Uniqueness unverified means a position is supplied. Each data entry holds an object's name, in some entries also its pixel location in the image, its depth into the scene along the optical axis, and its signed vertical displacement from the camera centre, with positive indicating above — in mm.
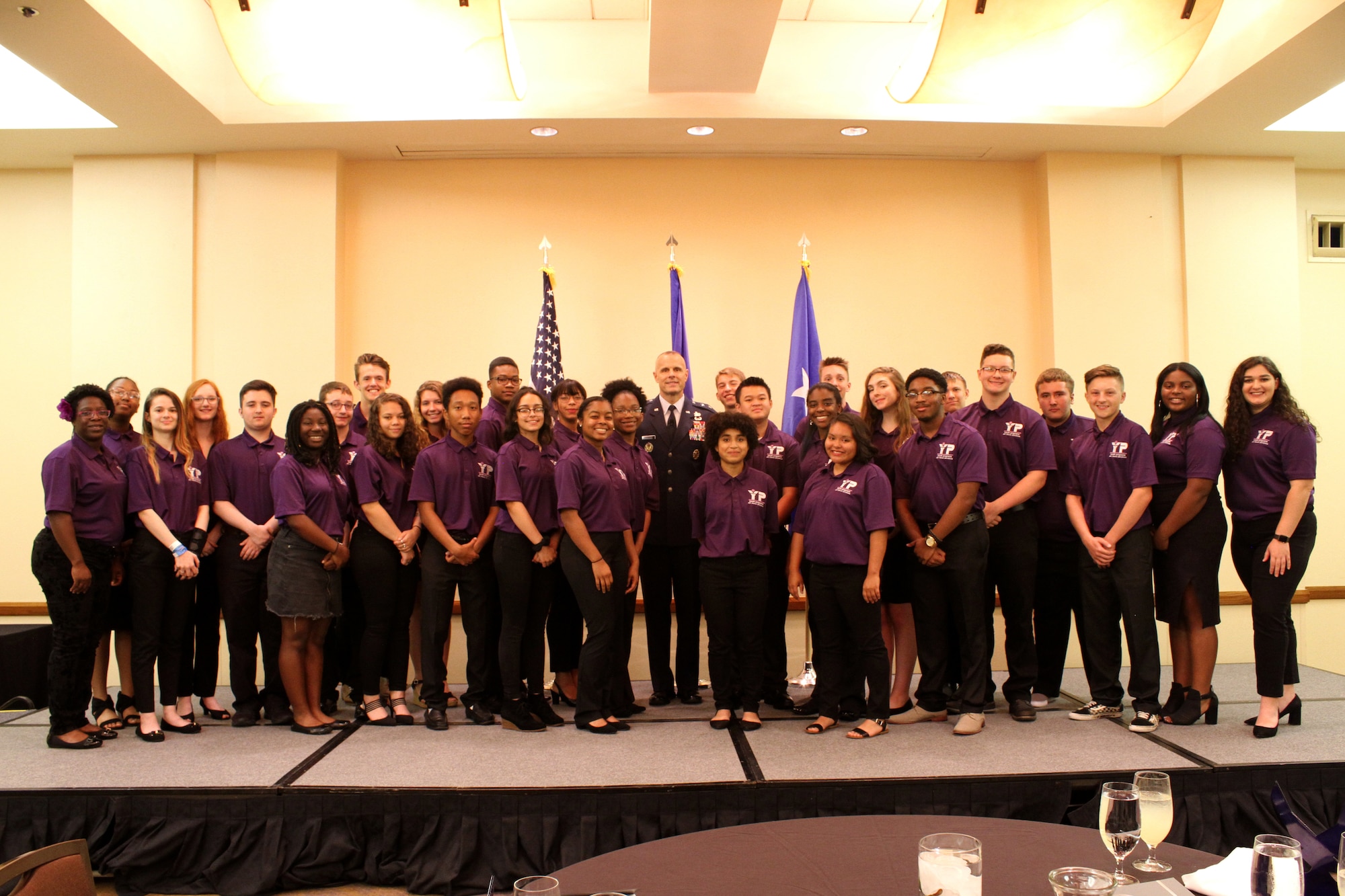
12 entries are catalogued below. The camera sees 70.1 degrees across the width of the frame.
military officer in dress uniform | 4816 -275
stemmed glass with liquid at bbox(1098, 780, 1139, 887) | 1587 -582
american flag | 6234 +870
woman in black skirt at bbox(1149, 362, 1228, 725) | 4250 -269
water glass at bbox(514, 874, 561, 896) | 1361 -583
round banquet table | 1673 -712
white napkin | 1522 -661
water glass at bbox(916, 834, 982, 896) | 1394 -577
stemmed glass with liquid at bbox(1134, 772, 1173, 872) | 1643 -583
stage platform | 3439 -1172
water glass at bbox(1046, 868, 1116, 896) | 1340 -596
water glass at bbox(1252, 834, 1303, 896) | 1344 -566
